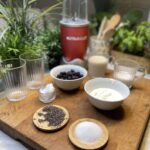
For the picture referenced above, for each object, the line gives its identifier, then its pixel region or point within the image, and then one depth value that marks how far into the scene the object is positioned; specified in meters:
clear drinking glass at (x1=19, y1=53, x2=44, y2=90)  0.75
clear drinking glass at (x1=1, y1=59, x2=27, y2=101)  0.67
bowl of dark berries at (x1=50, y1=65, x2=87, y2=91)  0.70
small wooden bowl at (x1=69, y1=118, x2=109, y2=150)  0.49
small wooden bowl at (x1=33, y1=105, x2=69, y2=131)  0.54
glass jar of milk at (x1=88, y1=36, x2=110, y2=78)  0.84
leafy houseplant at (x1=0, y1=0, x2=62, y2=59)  0.69
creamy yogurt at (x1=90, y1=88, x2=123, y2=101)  0.62
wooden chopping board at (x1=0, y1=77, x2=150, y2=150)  0.52
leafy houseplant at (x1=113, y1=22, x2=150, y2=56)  0.97
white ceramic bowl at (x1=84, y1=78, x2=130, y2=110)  0.59
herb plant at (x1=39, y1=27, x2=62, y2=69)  0.94
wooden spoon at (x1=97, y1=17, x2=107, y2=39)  1.02
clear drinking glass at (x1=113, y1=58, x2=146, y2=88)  0.77
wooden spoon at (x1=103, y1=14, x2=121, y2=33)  1.00
